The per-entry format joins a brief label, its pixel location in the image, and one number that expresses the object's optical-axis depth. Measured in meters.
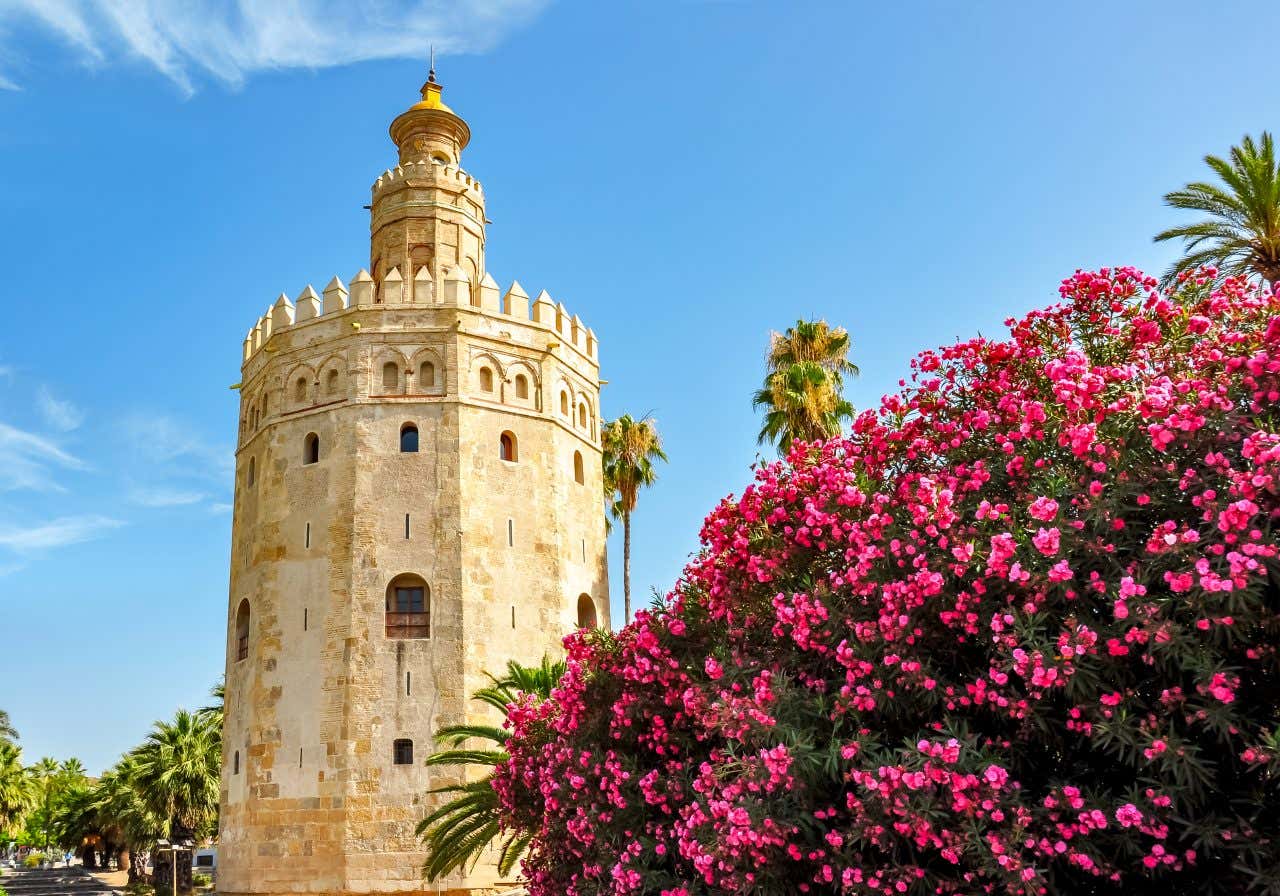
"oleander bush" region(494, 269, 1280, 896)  5.93
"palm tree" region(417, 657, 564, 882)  16.52
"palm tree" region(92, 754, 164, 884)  31.52
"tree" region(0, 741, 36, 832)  51.06
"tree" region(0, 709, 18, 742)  54.58
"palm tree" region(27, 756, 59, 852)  80.19
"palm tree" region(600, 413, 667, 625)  29.44
